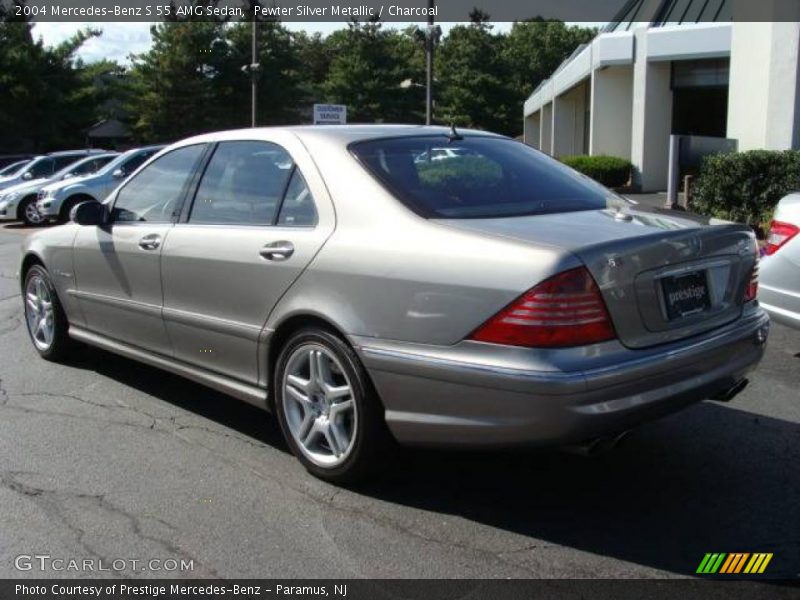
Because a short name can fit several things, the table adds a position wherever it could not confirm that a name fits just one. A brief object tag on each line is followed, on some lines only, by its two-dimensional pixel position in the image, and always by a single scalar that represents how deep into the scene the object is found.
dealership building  15.33
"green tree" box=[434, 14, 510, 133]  59.03
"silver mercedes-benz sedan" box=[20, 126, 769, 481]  3.26
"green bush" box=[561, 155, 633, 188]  23.67
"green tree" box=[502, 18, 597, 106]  79.94
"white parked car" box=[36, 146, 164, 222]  17.19
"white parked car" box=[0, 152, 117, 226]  18.94
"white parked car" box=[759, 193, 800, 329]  5.66
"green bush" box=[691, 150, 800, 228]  13.18
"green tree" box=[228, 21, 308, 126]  49.97
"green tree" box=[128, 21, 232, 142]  47.19
